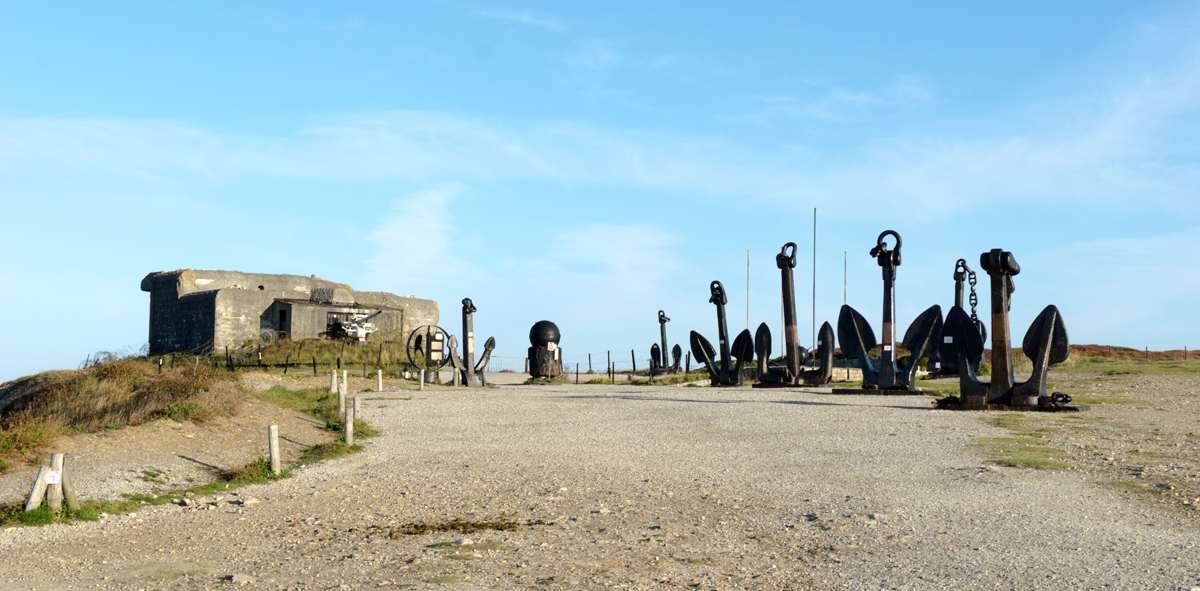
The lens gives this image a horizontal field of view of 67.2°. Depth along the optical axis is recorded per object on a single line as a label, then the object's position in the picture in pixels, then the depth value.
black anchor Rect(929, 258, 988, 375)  23.38
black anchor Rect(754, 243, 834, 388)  23.83
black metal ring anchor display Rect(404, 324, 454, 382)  28.24
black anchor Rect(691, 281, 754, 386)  25.64
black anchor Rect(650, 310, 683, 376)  35.69
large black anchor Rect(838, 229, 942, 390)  20.16
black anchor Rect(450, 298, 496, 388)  27.55
